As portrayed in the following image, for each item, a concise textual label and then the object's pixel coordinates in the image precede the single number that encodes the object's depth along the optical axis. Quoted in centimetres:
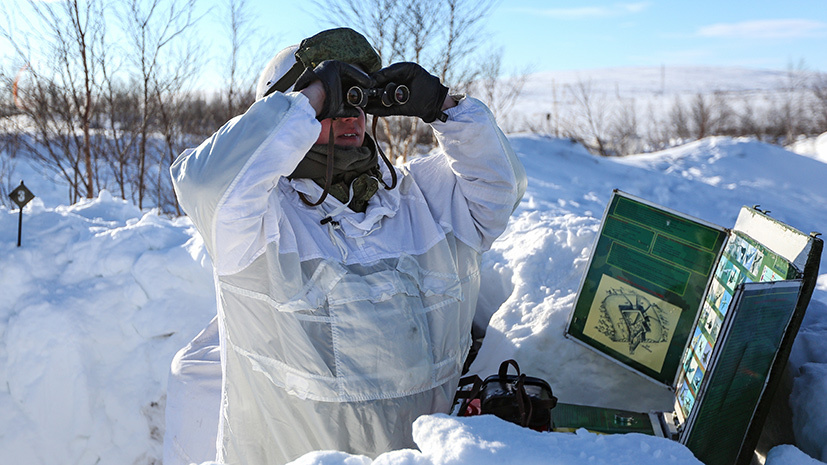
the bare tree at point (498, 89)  1079
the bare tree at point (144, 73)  702
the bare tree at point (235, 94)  923
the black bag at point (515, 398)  164
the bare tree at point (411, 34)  800
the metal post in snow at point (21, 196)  339
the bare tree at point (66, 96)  632
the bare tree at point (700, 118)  1750
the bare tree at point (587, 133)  1322
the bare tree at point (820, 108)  1813
